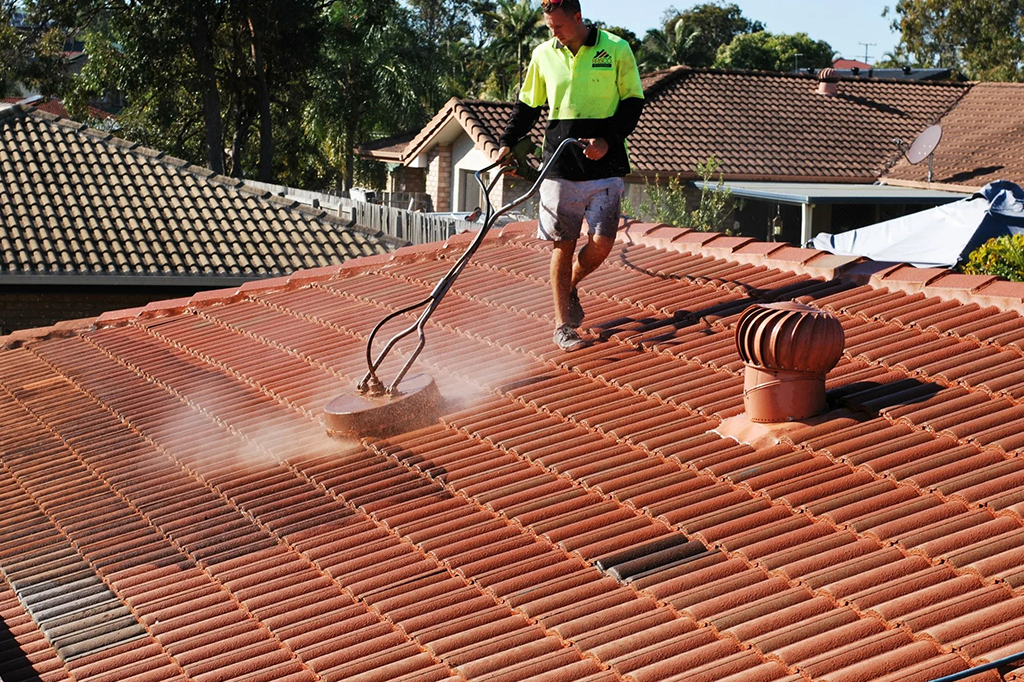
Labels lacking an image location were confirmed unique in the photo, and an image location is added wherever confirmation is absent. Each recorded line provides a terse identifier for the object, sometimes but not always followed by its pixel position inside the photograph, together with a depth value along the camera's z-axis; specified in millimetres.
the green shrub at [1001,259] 13042
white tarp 16016
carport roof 25453
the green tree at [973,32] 59750
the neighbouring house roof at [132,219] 18812
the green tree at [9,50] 42625
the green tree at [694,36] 70000
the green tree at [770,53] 82250
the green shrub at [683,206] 24031
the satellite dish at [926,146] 27297
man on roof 6395
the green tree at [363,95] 53062
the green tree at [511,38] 55844
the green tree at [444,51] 56000
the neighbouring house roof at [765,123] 29609
